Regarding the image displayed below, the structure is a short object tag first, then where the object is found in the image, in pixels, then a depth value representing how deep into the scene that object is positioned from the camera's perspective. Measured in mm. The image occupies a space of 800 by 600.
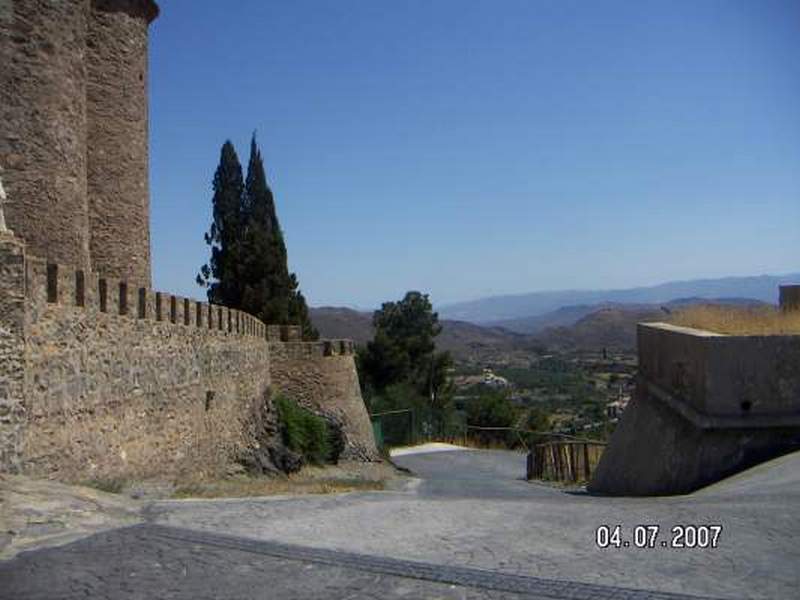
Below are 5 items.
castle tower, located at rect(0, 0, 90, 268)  13828
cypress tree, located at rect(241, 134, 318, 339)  32656
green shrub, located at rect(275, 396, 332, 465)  20812
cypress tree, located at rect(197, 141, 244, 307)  34656
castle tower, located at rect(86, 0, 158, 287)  16516
